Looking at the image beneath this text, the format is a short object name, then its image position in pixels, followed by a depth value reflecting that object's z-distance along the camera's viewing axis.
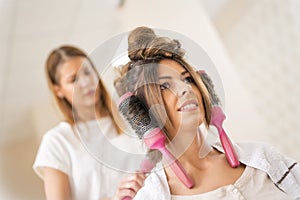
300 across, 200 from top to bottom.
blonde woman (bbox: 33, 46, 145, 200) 0.74
